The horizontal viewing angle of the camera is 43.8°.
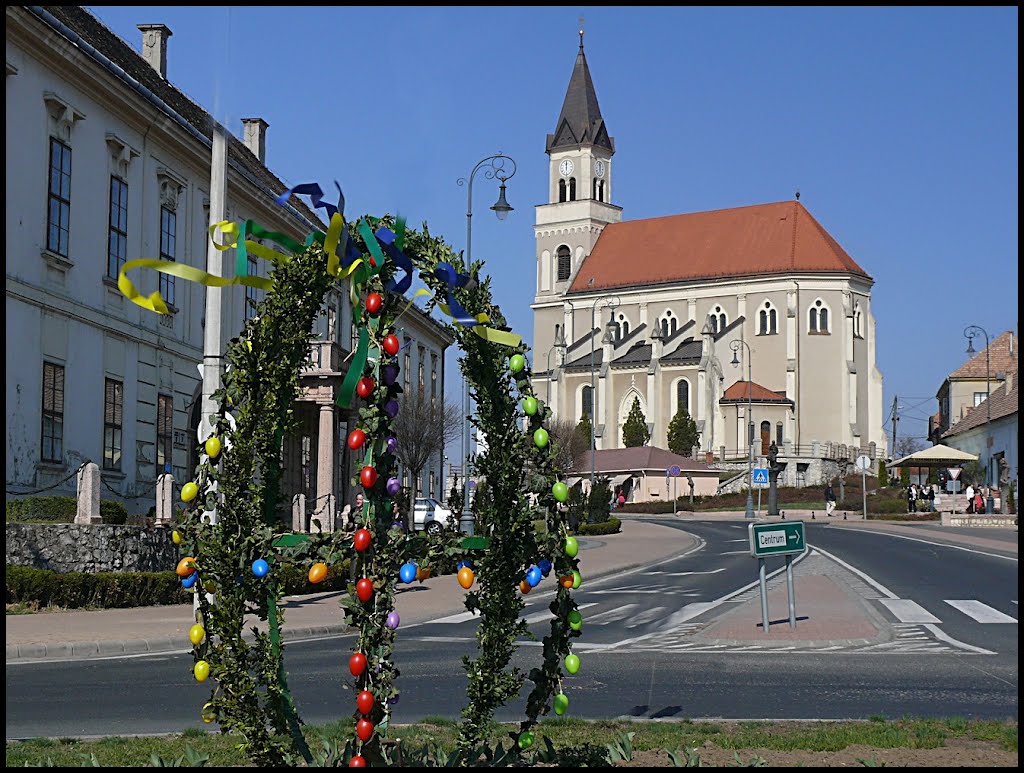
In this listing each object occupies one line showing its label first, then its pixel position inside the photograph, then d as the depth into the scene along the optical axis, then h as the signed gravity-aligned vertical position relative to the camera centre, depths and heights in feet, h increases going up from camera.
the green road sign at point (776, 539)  54.85 -2.22
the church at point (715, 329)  347.36 +46.18
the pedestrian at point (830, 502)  210.79 -2.44
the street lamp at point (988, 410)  222.89 +14.18
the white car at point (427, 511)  153.89 -3.13
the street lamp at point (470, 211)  103.96 +23.38
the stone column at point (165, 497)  74.79 -0.78
